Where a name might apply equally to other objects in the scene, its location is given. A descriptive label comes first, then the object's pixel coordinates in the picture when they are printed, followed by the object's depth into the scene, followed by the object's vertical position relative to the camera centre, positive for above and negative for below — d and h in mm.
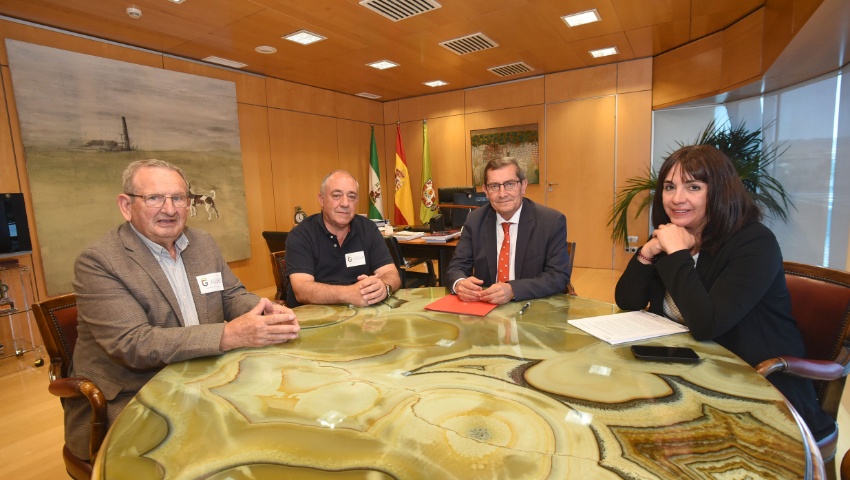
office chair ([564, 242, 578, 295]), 2164 -377
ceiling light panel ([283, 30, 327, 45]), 4324 +1687
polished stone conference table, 734 -467
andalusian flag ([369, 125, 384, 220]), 7312 +186
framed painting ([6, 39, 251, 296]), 3834 +743
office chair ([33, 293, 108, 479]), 1227 -508
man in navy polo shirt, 2312 -278
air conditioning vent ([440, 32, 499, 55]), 4684 +1691
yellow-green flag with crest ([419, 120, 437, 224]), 6078 +21
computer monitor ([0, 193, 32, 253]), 3514 -107
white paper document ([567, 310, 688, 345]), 1293 -463
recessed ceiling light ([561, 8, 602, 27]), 4133 +1681
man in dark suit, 2164 -257
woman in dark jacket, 1299 -305
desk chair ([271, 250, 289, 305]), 2630 -439
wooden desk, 3639 -498
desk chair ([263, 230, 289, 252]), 4202 -401
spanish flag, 7370 +33
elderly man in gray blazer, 1292 -344
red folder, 1599 -451
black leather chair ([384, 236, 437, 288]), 3160 -680
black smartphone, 1117 -460
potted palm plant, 4332 +196
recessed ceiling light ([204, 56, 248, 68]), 5039 +1716
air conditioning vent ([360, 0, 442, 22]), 3682 +1669
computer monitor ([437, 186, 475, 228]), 4179 -65
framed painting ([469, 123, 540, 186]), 6602 +696
